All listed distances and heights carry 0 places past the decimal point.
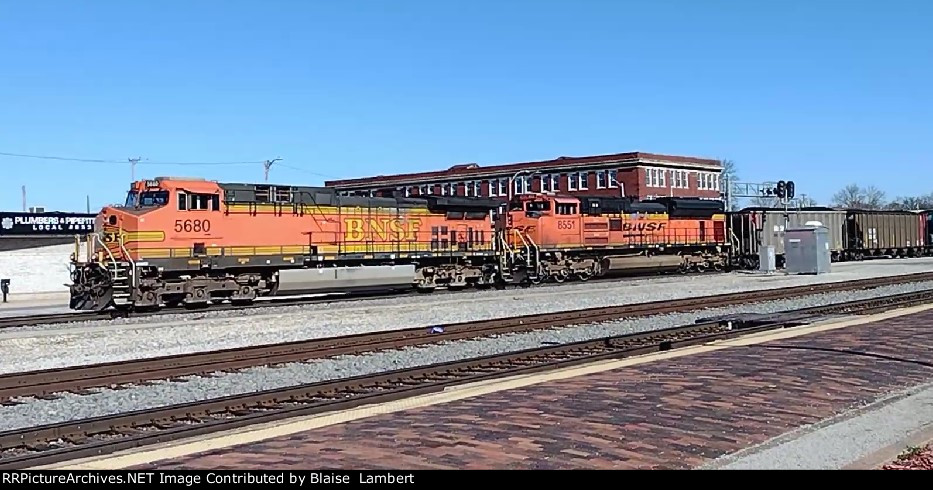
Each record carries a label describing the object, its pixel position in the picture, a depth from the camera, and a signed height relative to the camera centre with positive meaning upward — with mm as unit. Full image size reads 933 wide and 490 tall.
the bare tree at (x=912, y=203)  138875 +6413
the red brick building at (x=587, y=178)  79812 +6813
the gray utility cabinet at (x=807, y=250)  36094 -375
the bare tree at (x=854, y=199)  143625 +6908
